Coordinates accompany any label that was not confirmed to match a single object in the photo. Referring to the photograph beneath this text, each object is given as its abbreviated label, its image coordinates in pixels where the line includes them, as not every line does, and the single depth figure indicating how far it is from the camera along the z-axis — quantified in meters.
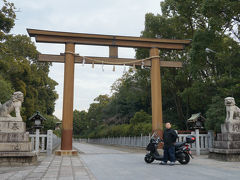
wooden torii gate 12.27
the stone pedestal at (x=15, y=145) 7.83
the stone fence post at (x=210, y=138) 13.07
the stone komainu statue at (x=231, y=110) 9.66
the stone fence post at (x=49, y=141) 12.72
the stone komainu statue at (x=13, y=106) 8.50
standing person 7.94
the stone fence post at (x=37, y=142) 12.27
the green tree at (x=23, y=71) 16.59
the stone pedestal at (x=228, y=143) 9.01
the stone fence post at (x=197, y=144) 12.61
